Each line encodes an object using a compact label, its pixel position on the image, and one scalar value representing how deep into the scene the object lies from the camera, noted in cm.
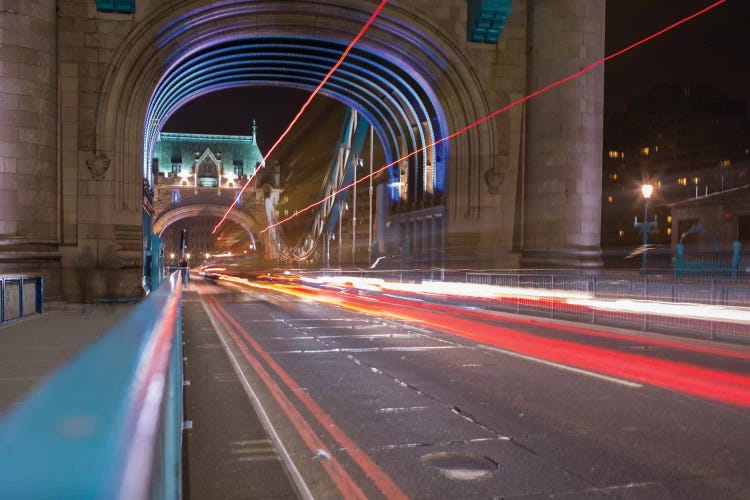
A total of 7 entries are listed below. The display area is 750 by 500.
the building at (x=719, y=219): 3516
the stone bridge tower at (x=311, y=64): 2088
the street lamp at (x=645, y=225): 2539
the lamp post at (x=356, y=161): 6131
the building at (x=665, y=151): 8425
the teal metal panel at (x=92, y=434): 121
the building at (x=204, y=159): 11600
